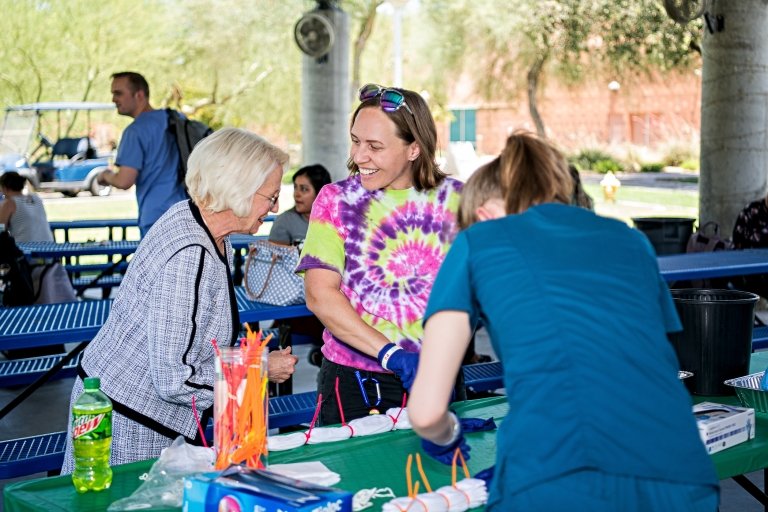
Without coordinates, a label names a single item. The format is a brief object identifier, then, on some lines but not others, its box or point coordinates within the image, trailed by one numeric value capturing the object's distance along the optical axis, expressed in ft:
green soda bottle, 6.91
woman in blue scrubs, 5.07
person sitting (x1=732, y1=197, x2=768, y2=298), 24.06
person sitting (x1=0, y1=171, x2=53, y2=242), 26.99
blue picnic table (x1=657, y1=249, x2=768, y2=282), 18.94
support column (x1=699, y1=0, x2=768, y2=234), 28.22
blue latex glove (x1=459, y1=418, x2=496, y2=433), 8.46
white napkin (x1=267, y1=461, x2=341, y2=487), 6.83
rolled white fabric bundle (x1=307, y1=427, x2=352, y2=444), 8.02
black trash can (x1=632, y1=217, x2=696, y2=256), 28.50
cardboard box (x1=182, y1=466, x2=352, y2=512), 5.63
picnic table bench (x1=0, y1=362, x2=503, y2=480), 11.52
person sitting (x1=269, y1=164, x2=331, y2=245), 21.62
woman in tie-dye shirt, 9.13
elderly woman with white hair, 7.90
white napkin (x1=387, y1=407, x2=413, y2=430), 8.41
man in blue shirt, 20.76
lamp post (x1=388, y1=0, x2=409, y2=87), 61.21
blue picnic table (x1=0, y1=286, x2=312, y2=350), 12.92
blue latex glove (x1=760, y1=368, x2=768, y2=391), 9.33
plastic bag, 6.61
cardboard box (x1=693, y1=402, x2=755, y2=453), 7.82
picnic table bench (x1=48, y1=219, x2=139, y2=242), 29.60
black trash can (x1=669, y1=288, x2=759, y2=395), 9.73
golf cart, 80.38
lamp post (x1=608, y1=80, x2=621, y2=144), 120.67
